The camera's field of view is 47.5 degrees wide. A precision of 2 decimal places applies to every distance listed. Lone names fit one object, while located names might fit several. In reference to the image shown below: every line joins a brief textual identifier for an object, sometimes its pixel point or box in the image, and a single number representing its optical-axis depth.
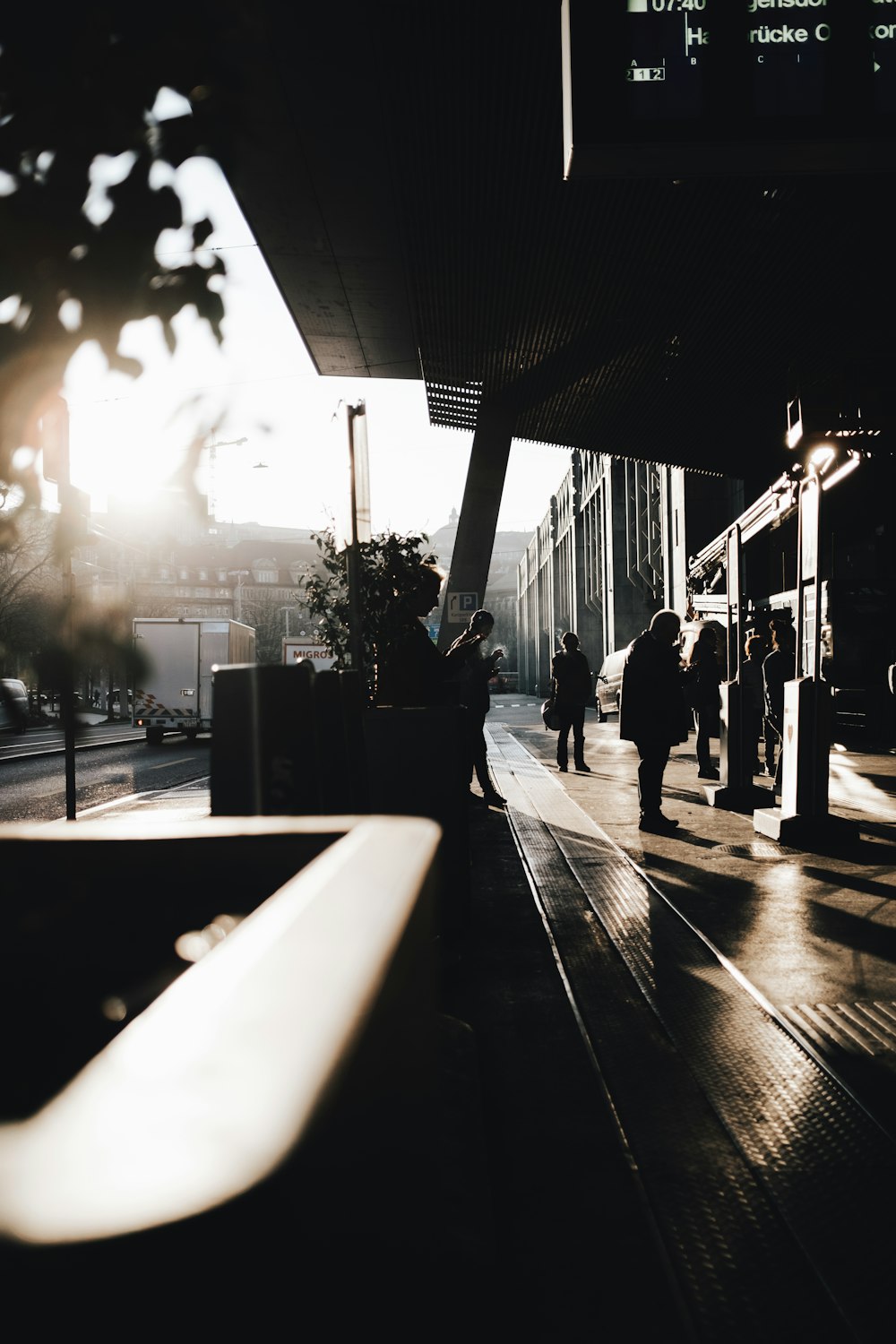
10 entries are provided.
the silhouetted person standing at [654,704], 8.42
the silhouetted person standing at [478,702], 9.74
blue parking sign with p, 14.34
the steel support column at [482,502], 16.89
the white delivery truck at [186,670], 25.88
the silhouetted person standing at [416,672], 5.89
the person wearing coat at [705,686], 13.39
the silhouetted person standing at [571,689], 13.48
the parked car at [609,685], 25.16
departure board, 5.61
